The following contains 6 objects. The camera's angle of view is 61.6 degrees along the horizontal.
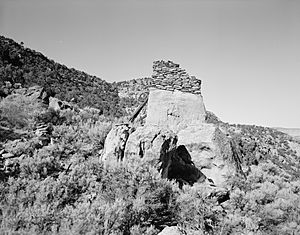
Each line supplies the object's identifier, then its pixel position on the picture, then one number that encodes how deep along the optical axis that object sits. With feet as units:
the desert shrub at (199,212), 18.26
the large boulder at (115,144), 22.98
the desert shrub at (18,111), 33.01
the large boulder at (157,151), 22.16
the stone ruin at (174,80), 32.76
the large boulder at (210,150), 26.89
